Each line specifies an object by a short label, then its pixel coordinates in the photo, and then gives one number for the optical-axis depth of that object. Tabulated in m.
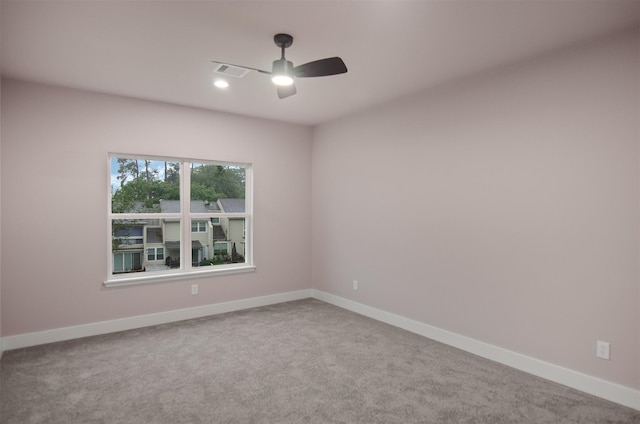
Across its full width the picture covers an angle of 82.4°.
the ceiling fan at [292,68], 2.50
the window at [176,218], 4.20
